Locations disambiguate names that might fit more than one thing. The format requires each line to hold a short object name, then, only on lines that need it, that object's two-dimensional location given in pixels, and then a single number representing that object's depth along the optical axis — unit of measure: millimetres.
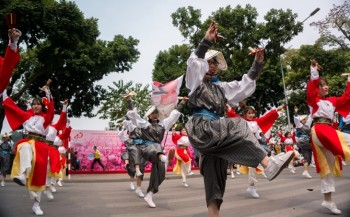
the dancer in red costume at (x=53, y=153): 8680
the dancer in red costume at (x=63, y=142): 10368
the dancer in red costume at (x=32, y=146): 6684
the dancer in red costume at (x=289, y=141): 16188
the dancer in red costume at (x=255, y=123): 8508
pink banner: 20766
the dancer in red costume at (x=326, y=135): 5927
